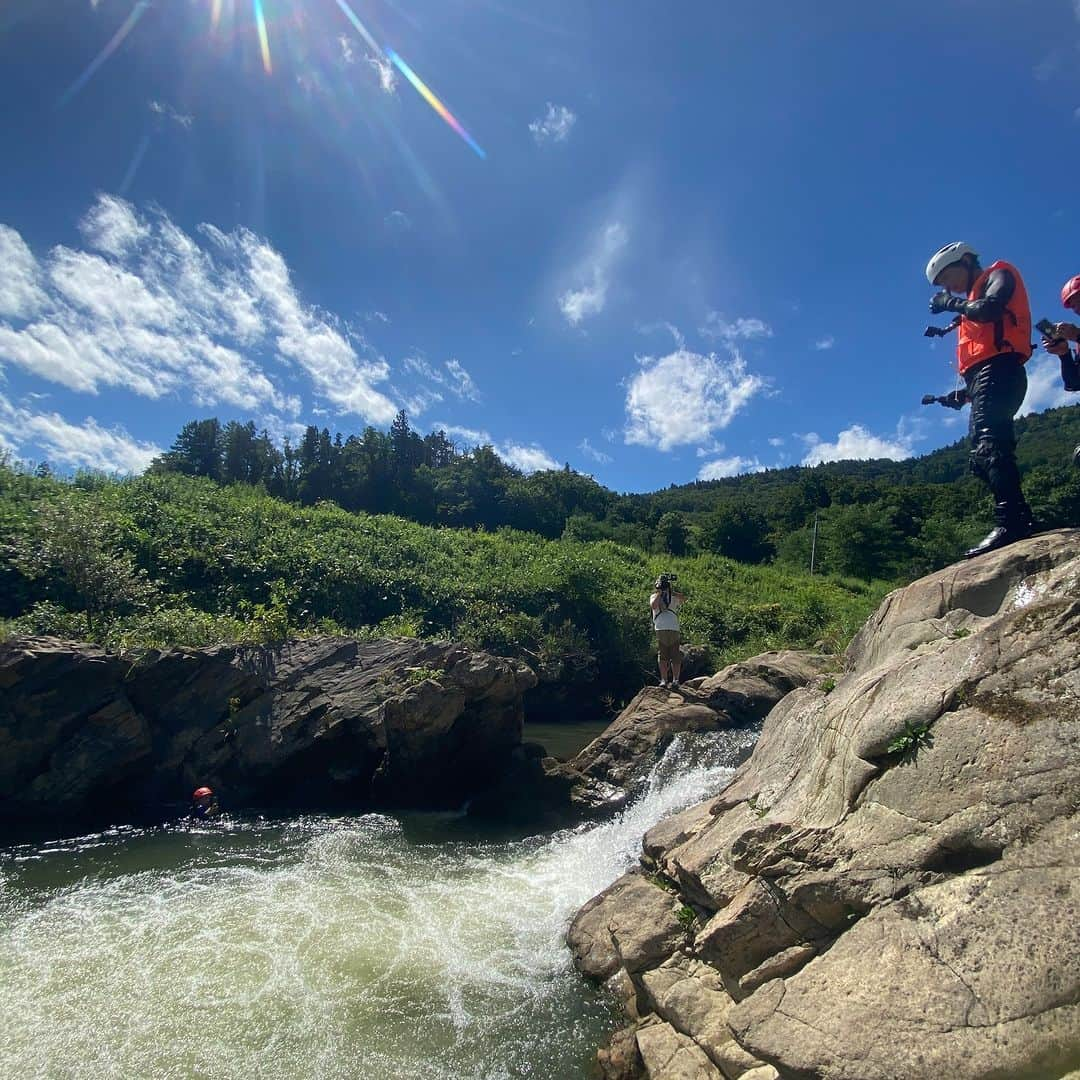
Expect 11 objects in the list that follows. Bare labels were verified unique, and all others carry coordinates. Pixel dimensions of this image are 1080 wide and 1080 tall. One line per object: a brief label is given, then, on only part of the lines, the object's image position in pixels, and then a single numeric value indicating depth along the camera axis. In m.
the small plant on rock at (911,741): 4.37
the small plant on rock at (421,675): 11.88
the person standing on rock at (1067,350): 5.47
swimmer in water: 10.80
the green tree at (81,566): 15.12
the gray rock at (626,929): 5.51
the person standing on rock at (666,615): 12.05
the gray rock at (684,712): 11.21
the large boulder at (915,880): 3.15
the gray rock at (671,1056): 4.09
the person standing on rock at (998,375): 5.50
